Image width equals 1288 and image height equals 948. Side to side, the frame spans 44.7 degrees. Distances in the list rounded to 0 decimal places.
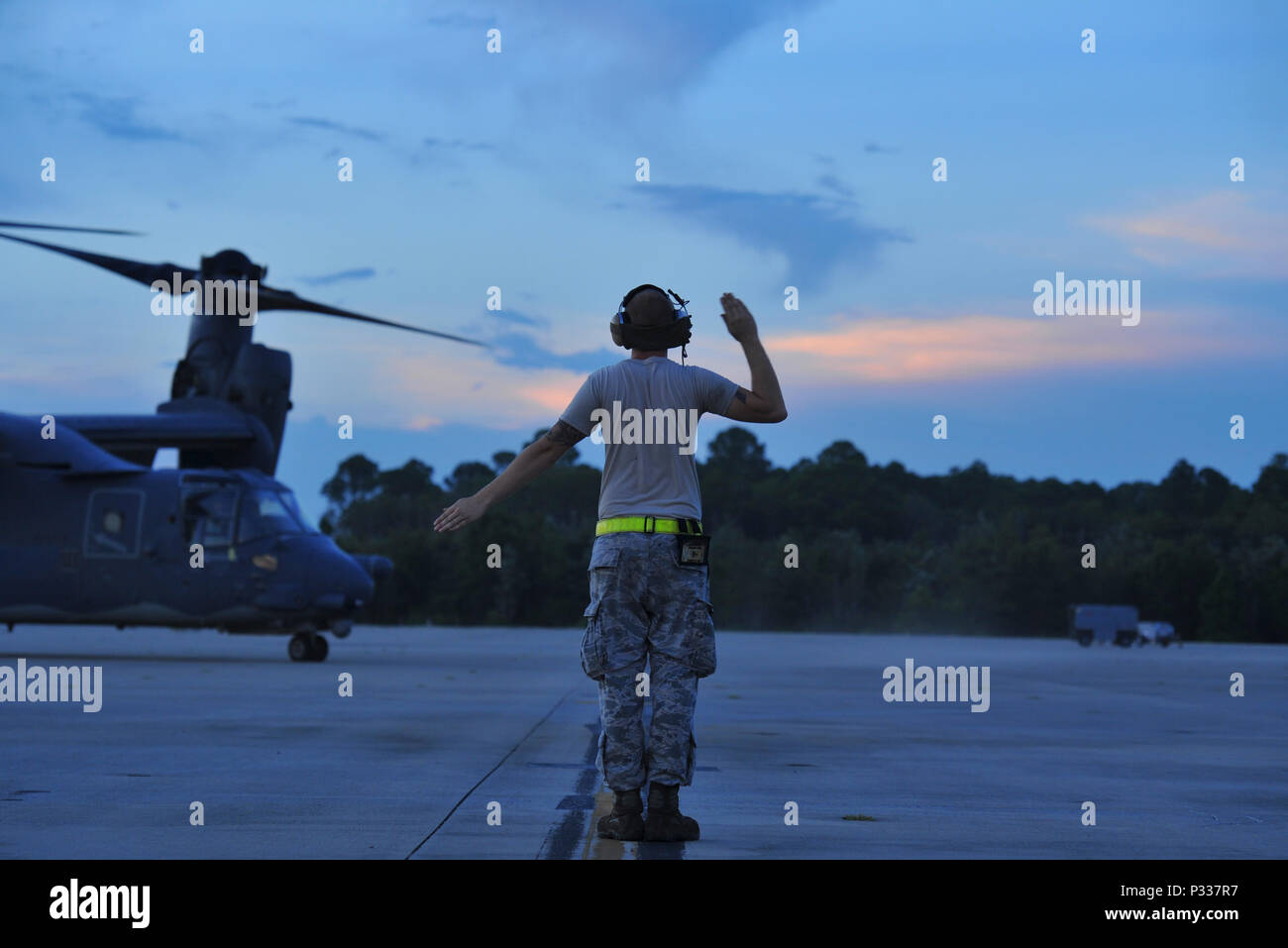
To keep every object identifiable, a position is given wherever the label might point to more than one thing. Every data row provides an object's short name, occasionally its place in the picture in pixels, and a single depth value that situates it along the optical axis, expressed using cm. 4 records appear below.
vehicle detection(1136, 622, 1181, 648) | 5822
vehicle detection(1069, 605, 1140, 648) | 5625
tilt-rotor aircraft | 2411
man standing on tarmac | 635
